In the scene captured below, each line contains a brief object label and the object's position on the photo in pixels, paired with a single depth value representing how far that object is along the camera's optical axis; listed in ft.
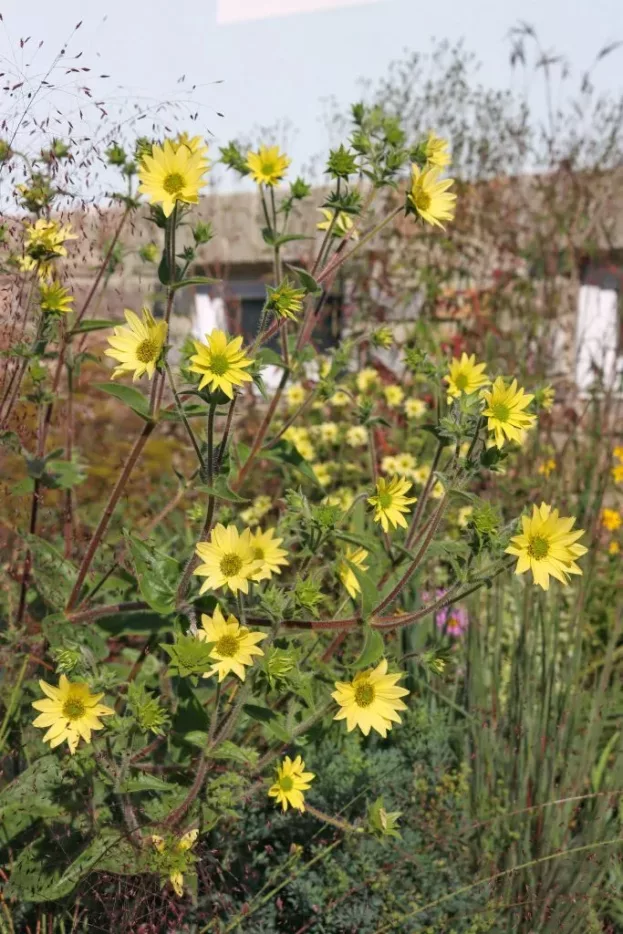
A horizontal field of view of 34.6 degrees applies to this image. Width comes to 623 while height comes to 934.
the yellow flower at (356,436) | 11.85
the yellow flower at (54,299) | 6.01
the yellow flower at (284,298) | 4.80
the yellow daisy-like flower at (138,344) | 4.80
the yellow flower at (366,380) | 11.71
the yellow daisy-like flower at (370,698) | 5.01
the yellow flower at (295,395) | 12.16
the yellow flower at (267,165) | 6.34
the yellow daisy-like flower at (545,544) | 4.82
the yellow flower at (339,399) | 12.08
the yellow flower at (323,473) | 11.00
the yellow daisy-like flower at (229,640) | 4.72
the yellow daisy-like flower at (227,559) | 4.67
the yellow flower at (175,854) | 4.84
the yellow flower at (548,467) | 9.98
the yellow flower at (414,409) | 11.97
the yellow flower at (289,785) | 5.17
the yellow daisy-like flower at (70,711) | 4.75
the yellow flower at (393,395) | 11.55
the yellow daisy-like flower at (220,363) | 4.46
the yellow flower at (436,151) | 5.76
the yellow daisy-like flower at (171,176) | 4.79
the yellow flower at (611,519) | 11.20
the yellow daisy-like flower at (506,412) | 4.82
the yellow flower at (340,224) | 6.07
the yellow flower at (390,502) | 5.11
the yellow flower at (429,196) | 5.55
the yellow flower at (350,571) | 5.73
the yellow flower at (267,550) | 5.20
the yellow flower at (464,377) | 5.93
